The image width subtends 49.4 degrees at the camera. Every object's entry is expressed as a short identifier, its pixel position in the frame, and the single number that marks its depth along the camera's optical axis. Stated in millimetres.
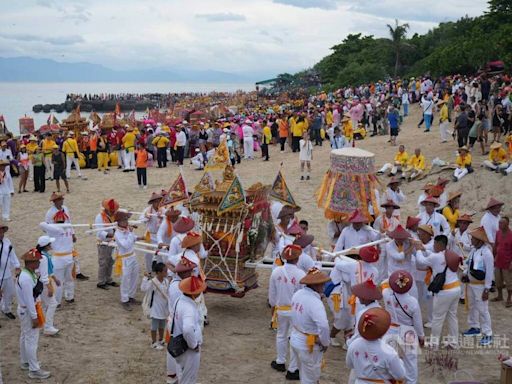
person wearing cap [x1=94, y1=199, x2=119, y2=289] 10031
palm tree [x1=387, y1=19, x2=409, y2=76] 49562
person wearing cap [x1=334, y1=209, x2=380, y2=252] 8539
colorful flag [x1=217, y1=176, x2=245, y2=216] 8734
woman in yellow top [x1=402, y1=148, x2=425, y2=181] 16103
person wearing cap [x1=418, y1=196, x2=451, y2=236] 9133
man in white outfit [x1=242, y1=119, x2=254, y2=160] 23078
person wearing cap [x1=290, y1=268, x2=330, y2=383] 6023
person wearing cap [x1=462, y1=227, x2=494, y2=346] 7832
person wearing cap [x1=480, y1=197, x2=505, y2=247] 9383
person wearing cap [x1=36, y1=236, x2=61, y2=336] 7587
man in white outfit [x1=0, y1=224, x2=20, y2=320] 8258
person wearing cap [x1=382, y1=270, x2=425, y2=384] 6238
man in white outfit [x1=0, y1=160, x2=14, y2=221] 14398
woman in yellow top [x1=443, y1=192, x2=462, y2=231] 9906
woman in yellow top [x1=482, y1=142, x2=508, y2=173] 14508
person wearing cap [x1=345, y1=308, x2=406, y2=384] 4934
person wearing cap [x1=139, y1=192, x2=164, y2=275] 10336
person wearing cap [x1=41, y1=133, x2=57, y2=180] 18625
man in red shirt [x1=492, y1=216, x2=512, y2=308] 9109
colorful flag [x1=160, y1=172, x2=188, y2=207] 10039
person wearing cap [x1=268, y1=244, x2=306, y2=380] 7074
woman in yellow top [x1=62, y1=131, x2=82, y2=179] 19234
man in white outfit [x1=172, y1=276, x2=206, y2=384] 5832
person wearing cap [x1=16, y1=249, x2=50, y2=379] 6867
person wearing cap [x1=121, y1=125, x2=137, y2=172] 20234
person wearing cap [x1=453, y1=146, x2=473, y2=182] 14898
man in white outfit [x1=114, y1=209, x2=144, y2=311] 9195
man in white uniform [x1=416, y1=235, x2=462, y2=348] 7422
